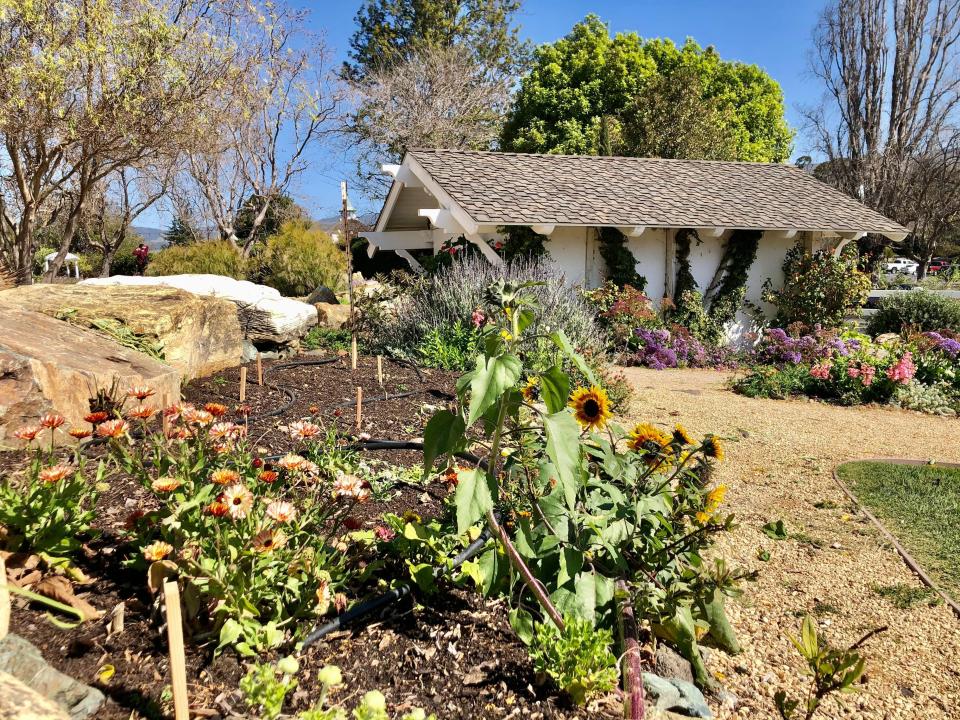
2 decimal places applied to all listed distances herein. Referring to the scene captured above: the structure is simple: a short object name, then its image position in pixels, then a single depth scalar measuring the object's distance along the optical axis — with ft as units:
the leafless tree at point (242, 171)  79.56
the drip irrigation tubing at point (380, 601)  7.19
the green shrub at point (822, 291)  41.93
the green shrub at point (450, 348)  25.25
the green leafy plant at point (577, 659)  6.42
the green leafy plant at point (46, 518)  7.12
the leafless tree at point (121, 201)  65.00
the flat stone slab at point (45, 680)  5.27
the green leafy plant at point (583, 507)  6.38
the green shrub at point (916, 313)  41.09
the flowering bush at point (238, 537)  6.61
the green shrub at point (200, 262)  55.21
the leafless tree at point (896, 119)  80.84
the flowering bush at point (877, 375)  27.30
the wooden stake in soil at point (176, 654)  4.98
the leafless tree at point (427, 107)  84.43
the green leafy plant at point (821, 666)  5.77
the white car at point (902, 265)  119.20
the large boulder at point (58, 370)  11.80
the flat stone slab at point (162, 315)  17.80
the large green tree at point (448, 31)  101.76
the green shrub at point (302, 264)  54.70
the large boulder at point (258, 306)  29.07
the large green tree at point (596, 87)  91.30
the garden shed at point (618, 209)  40.42
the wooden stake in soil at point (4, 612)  5.58
